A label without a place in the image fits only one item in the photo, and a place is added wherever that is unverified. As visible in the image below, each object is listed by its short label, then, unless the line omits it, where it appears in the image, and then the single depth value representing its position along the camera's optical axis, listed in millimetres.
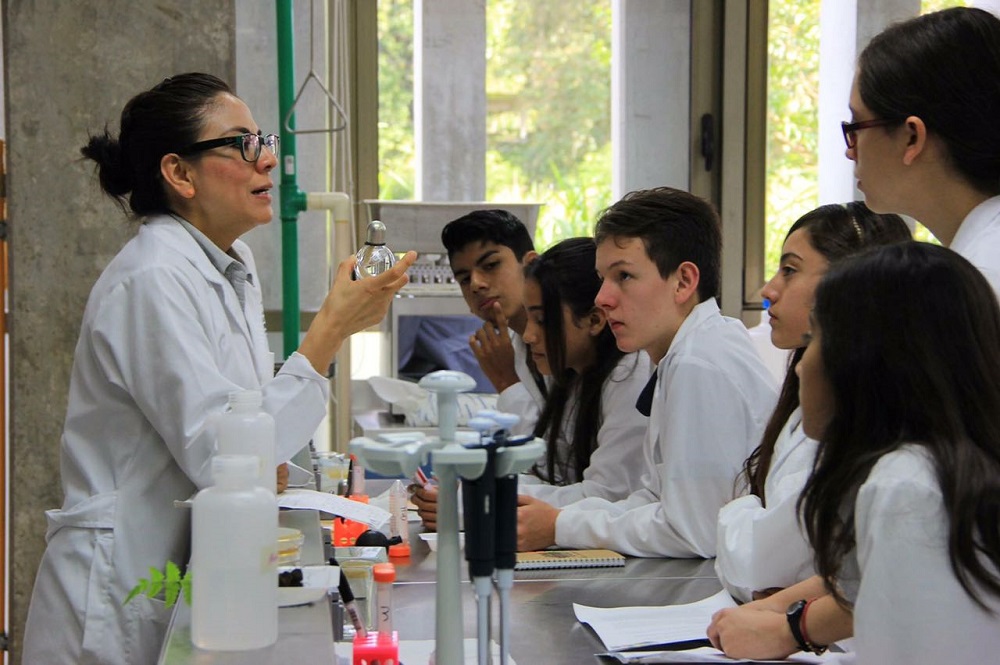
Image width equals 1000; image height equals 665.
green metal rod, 3999
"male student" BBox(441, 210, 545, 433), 4113
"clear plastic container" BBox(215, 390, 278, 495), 2470
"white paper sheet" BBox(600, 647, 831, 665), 2547
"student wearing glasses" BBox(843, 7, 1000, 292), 2715
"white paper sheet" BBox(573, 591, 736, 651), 2613
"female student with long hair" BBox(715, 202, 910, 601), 2724
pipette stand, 2304
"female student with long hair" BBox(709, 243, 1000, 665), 2369
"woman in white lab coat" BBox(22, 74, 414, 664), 2808
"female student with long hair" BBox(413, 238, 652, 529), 3430
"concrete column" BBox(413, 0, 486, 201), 5323
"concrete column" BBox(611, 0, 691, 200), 5493
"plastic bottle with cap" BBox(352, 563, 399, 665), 2465
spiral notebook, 2952
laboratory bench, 2453
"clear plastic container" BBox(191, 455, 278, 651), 2405
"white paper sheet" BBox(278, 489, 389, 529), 2888
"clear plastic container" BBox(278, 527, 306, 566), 2715
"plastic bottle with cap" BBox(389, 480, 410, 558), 3105
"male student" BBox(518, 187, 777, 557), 3055
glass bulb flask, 3070
